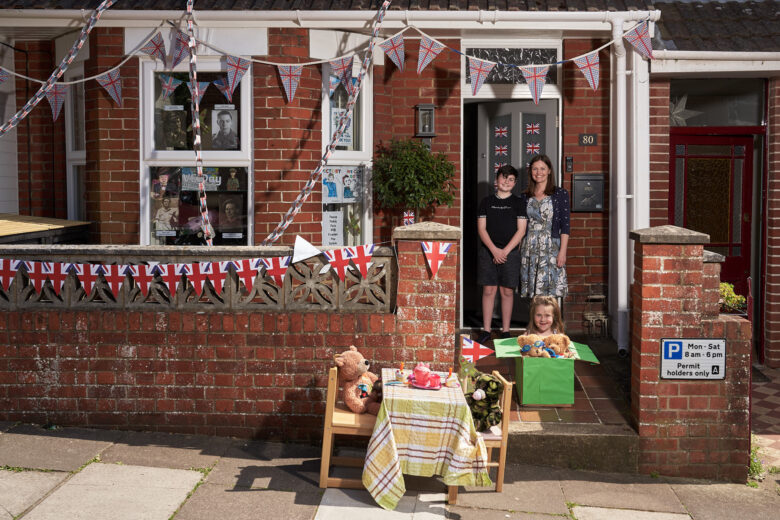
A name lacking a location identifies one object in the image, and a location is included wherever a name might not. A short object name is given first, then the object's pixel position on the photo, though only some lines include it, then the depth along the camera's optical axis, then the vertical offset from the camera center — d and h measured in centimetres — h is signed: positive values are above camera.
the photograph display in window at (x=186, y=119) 753 +95
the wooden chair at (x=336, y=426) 509 -116
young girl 657 -67
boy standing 764 -13
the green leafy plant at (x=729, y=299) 738 -60
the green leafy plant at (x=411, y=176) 791 +49
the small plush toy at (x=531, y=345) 621 -84
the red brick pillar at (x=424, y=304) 575 -51
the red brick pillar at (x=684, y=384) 566 -102
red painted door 872 +37
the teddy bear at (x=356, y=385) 523 -95
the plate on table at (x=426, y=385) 516 -94
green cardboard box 614 -108
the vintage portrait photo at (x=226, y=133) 755 +83
